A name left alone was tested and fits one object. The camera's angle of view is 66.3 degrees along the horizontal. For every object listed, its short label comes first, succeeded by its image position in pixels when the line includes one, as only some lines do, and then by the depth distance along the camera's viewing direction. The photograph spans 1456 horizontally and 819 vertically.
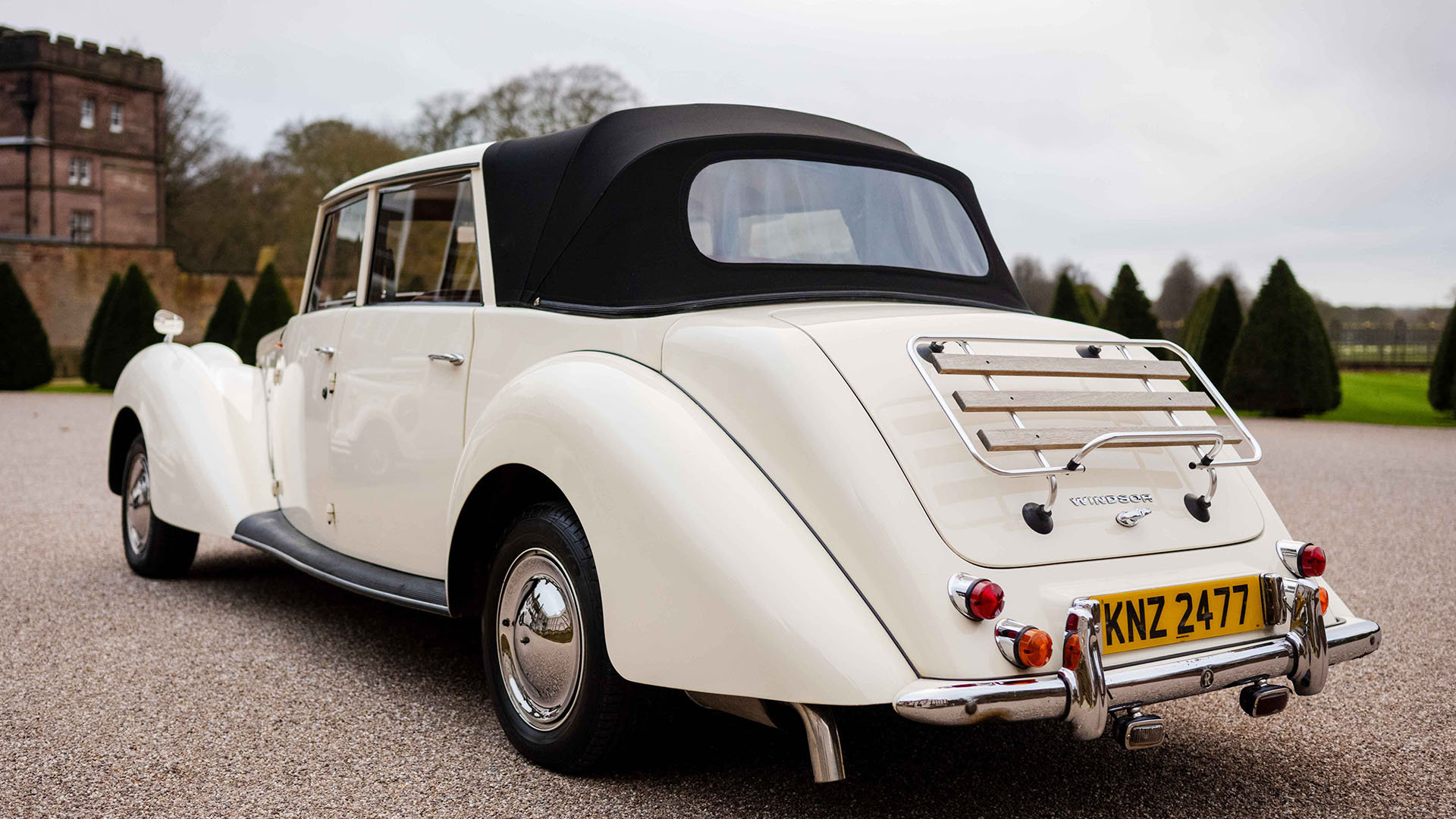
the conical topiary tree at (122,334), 26.14
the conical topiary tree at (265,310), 25.66
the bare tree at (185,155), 48.16
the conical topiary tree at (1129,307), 21.12
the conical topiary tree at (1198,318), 24.91
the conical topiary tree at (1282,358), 18.77
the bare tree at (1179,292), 52.91
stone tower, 44.12
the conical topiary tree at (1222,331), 20.97
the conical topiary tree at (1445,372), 18.61
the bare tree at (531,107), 36.22
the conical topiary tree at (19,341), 25.59
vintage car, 2.40
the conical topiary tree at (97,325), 27.17
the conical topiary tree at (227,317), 27.73
